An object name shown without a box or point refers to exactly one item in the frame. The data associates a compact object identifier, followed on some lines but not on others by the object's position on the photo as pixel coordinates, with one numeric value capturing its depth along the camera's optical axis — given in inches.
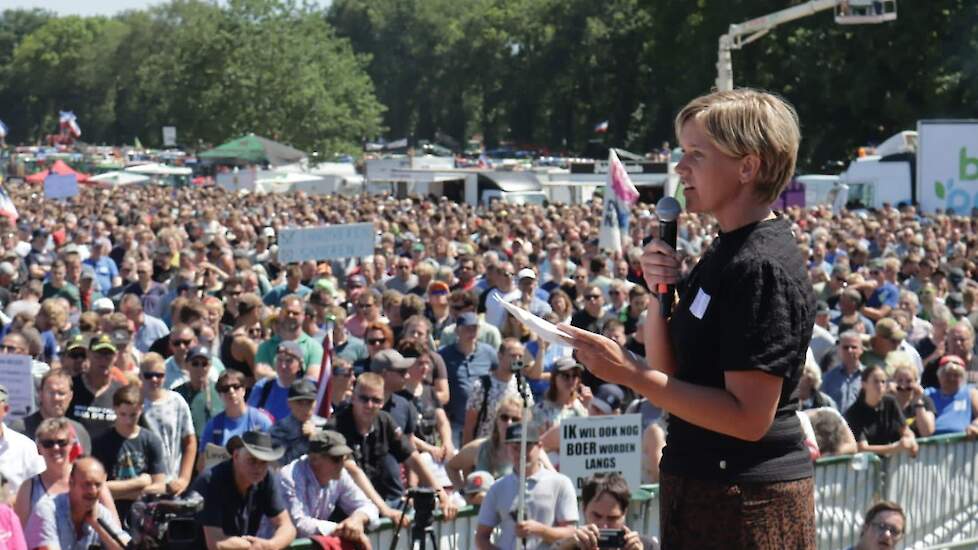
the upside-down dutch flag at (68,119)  3689.5
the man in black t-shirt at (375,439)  342.6
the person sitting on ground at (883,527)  285.0
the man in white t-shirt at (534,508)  303.6
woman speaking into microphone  115.2
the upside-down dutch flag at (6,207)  905.5
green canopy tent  2166.6
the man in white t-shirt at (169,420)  357.7
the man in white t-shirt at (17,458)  297.3
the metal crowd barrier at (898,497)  321.1
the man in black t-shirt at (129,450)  331.3
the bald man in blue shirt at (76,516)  284.5
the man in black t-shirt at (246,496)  287.1
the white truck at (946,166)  1267.2
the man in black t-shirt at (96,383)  366.6
